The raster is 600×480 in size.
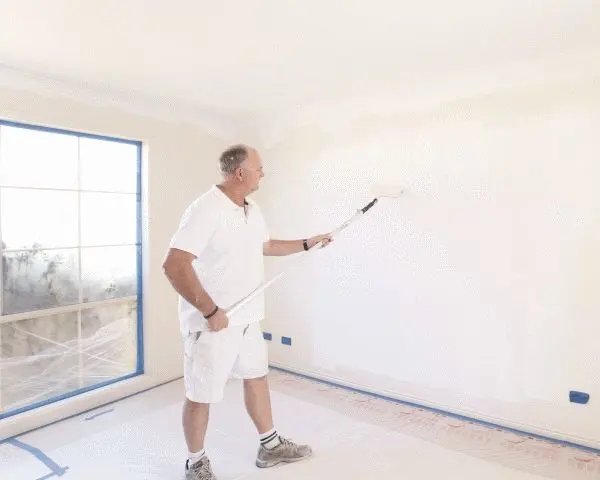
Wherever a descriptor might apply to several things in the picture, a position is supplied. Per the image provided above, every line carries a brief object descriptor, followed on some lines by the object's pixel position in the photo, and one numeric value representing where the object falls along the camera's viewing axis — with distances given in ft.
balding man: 6.00
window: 9.16
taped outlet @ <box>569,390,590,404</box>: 7.75
